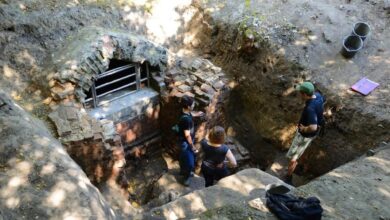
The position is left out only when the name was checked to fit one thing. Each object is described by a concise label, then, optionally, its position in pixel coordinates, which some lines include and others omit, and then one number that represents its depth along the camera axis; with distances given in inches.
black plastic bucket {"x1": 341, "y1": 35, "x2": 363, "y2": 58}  312.5
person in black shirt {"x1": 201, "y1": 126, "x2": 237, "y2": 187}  220.5
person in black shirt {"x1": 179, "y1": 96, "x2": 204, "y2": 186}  250.5
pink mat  290.8
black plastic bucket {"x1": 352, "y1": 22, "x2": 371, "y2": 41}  318.7
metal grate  289.7
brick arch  264.4
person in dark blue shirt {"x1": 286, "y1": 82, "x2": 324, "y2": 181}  240.4
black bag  165.6
